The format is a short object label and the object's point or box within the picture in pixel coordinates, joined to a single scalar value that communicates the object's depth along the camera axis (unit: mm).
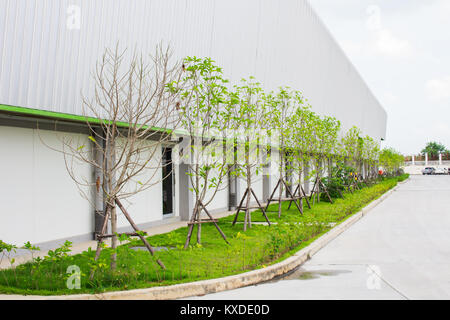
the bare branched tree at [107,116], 11656
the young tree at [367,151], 40469
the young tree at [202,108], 10922
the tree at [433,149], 144912
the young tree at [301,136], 18916
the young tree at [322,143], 21684
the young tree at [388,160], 53362
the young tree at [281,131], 17078
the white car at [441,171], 98538
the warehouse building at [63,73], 9641
